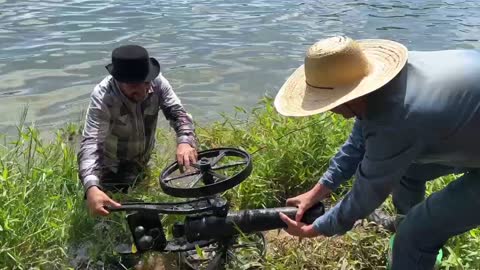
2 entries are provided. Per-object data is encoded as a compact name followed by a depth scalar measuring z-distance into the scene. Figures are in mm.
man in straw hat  2371
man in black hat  3793
